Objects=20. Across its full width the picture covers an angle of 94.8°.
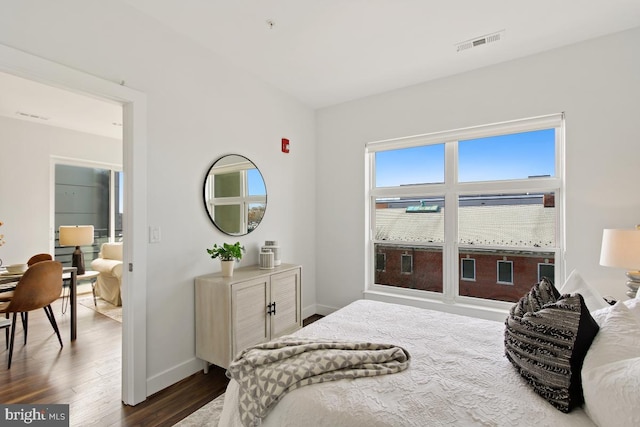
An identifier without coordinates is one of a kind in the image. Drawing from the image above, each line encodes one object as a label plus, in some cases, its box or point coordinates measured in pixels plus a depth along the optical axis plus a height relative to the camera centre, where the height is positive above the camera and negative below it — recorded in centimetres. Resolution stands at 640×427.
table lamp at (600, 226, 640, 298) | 184 -25
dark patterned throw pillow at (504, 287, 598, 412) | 100 -50
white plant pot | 241 -43
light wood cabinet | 220 -77
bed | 97 -67
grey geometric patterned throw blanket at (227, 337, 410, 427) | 112 -62
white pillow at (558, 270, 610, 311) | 144 -40
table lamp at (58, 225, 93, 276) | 409 -31
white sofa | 415 -80
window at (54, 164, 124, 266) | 468 +25
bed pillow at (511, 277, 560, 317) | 134 -39
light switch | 210 -12
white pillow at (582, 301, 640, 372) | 96 -43
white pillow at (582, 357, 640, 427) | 81 -53
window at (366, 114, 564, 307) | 268 +5
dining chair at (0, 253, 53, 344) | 260 -69
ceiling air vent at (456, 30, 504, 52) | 229 +139
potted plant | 241 -33
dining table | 259 -63
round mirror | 255 +19
